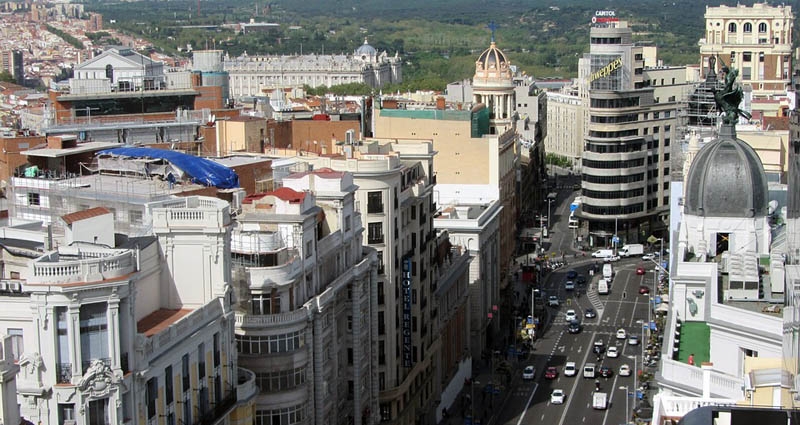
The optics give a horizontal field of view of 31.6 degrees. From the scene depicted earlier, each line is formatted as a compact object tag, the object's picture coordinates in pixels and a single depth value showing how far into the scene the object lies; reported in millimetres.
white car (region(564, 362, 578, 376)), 103562
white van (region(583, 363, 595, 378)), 102706
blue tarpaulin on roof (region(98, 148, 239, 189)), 67875
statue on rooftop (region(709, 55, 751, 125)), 69875
